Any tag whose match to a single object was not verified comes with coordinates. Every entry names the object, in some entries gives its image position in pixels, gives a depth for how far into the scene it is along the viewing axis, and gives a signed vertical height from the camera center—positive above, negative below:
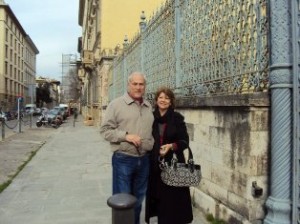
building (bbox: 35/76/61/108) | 65.57 +5.49
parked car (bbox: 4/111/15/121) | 30.83 -0.77
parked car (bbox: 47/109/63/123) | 20.63 -0.44
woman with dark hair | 2.61 -0.37
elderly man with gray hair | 2.59 -0.20
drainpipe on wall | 2.39 -0.01
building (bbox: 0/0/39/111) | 40.96 +8.55
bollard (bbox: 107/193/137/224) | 1.69 -0.61
